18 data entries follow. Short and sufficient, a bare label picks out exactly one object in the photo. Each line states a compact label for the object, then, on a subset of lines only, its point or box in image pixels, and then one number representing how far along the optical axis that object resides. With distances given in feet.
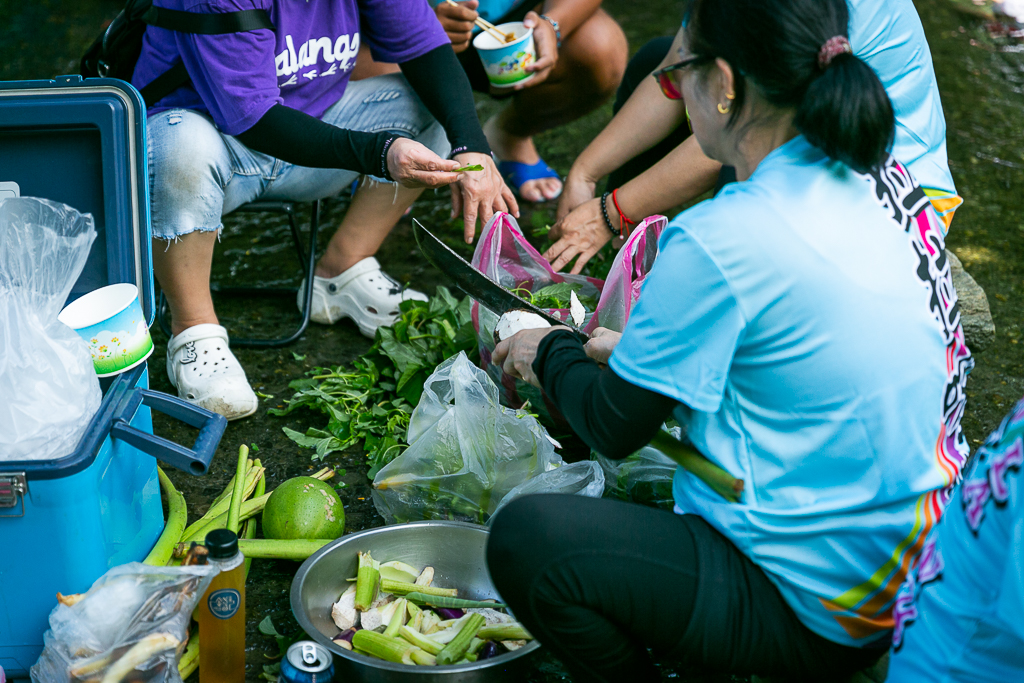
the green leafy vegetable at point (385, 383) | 7.46
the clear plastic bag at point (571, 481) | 6.05
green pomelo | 6.07
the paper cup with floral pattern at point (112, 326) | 5.52
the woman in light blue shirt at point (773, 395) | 3.95
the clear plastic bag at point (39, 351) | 4.86
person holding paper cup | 9.73
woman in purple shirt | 7.45
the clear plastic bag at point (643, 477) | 6.28
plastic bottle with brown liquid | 4.68
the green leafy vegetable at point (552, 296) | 7.29
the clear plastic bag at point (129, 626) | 4.64
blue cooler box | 4.85
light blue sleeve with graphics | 3.30
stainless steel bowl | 5.12
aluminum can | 4.57
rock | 8.83
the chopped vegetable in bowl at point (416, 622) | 5.12
